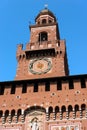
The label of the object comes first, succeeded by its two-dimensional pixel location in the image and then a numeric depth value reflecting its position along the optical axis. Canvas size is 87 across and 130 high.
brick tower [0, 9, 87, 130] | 19.38
